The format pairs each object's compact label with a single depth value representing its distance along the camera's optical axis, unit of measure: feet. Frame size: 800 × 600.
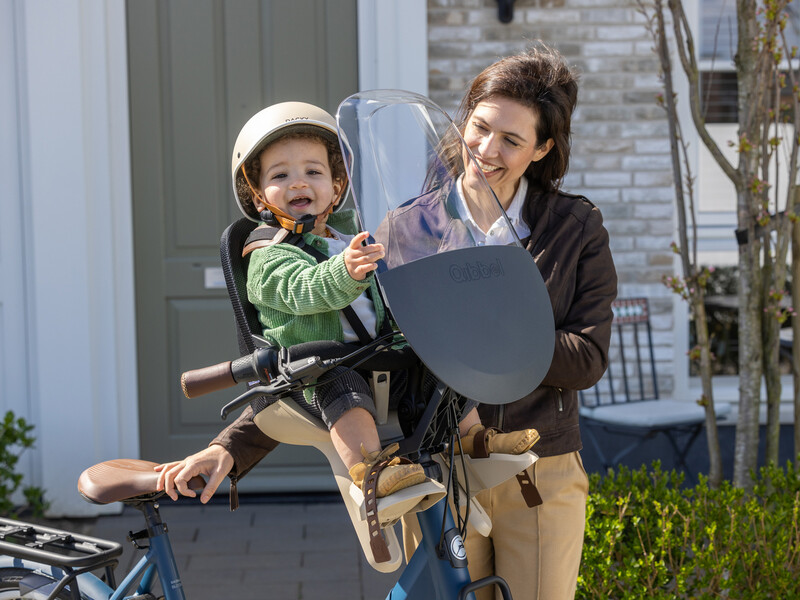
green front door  15.39
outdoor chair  14.88
